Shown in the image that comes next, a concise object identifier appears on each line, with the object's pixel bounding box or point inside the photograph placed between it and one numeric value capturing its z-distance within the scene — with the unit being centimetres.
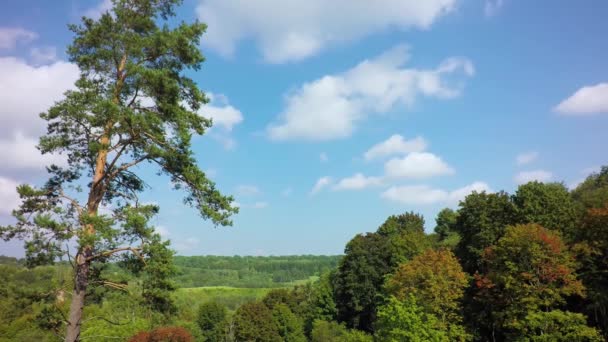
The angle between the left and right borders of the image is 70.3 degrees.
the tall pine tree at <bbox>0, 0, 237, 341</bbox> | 1273
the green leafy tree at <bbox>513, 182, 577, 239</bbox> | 3984
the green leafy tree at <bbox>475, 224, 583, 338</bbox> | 3175
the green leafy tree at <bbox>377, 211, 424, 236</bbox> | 7312
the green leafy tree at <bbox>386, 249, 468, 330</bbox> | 3712
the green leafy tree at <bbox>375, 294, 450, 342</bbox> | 3206
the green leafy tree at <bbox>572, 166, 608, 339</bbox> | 3241
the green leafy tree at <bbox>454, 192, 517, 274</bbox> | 4284
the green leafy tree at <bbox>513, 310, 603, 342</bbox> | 2915
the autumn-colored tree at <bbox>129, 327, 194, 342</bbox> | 5427
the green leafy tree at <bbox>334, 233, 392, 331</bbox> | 6069
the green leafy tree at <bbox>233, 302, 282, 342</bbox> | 7756
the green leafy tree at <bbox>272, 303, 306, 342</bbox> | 7812
